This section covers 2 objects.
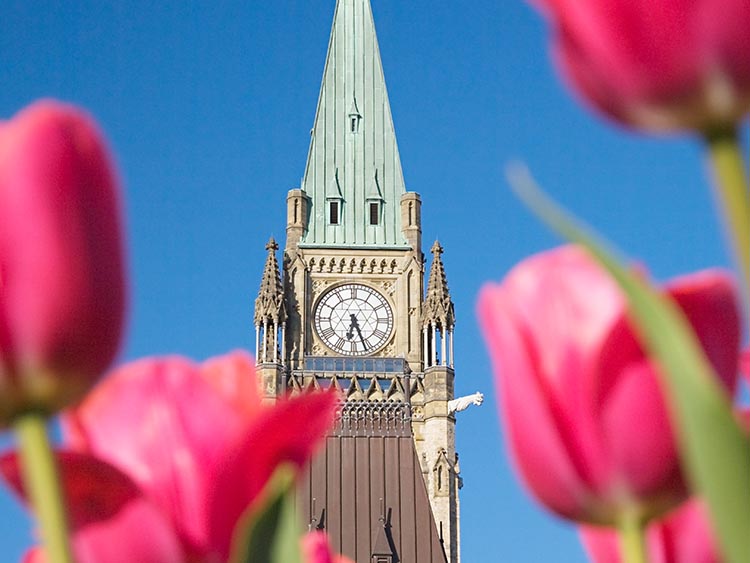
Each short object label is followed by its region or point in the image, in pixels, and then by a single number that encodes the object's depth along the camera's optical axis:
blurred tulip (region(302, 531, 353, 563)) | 5.63
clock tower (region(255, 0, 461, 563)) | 148.39
